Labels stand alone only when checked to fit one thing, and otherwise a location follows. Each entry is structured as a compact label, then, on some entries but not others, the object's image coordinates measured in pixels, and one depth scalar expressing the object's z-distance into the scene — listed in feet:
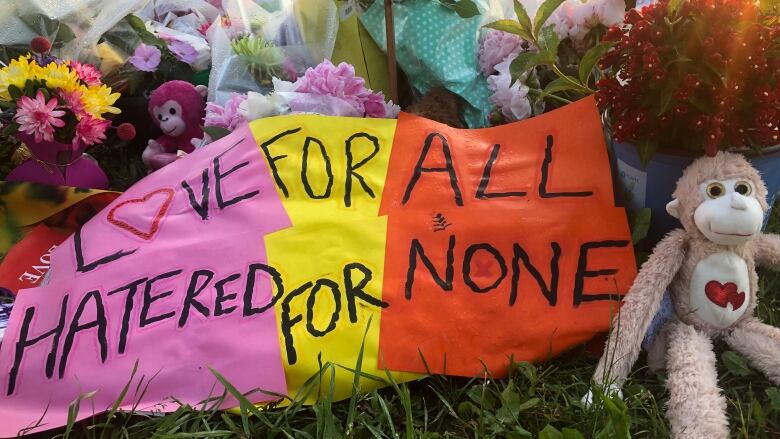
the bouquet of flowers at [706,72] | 3.27
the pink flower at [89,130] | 4.66
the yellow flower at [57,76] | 4.54
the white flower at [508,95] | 4.73
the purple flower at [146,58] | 5.69
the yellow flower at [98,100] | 4.68
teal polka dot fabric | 5.04
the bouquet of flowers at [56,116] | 4.50
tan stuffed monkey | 3.10
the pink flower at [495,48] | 4.94
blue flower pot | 3.67
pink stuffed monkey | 5.39
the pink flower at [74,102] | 4.60
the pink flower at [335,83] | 4.84
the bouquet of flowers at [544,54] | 4.14
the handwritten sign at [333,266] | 3.39
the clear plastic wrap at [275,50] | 5.34
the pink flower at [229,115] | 4.98
